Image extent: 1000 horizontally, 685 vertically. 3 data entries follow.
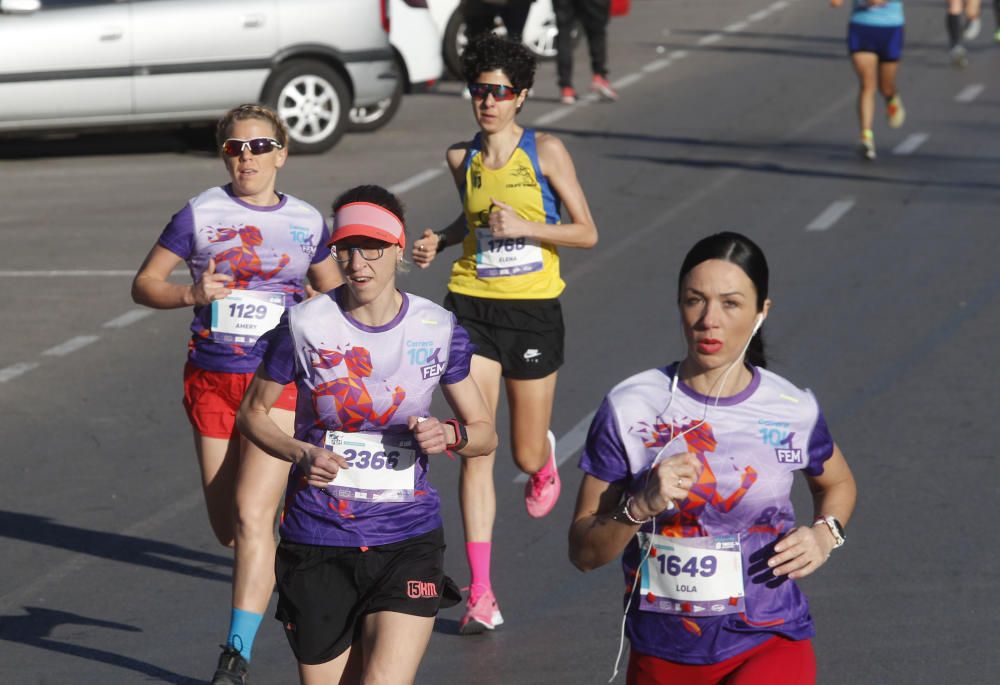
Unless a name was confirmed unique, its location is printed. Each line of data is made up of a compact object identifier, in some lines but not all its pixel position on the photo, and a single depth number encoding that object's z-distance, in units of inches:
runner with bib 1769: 567.5
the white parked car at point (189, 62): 1269.7
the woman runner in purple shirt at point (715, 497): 336.2
